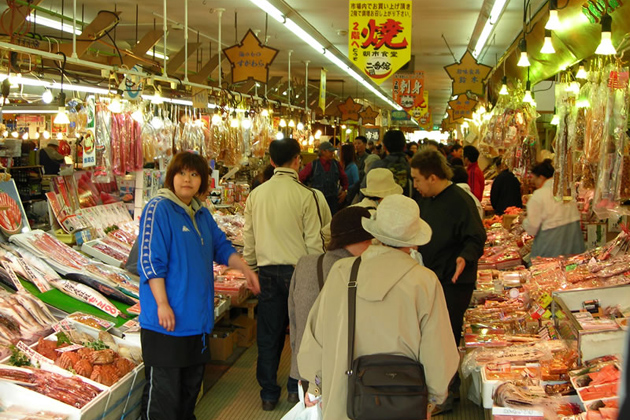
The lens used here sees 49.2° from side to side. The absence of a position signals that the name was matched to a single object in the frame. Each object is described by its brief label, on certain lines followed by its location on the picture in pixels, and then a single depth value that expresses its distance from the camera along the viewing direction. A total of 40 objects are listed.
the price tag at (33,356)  4.08
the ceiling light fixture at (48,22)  10.84
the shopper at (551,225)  6.59
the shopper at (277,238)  4.92
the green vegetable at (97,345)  4.42
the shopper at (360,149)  13.39
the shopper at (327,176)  9.89
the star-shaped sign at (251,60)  9.19
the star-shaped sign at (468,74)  12.66
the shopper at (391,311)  2.83
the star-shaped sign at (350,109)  21.19
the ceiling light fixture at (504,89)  9.20
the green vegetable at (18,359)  4.02
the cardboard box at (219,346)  6.18
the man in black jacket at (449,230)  4.61
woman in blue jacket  3.90
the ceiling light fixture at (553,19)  5.26
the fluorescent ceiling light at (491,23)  8.80
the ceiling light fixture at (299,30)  9.12
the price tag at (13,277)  5.09
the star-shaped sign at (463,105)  14.34
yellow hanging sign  8.75
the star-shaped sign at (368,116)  24.84
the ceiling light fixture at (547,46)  5.96
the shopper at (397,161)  6.76
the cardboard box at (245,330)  6.68
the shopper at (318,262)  3.43
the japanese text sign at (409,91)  17.33
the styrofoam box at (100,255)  6.43
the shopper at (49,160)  14.98
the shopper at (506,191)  10.43
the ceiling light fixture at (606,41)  4.30
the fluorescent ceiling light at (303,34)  10.43
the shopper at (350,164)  11.06
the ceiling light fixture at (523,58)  6.64
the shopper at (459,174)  7.45
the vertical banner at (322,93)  16.34
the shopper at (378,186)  5.26
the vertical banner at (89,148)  6.23
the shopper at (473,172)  10.47
